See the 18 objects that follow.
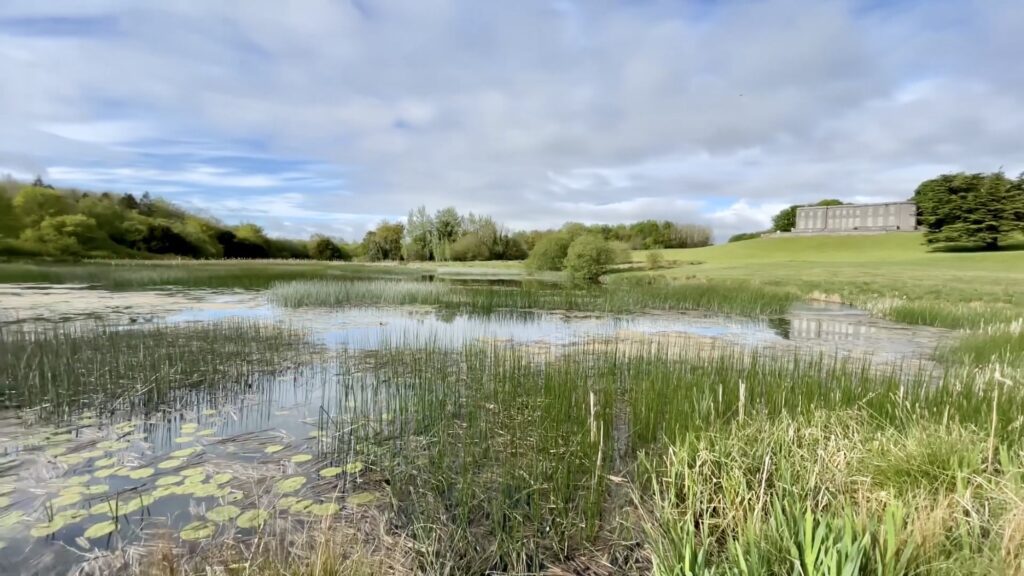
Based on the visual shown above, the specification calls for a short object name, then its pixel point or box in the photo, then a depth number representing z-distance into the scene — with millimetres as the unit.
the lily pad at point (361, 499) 3295
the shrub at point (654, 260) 37906
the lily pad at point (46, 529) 2861
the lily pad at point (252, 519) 2926
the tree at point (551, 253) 36781
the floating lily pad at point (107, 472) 3621
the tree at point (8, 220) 51181
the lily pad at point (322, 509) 3102
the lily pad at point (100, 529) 2869
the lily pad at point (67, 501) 3184
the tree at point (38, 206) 52781
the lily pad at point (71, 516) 3012
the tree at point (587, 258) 30125
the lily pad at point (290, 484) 3420
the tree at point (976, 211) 47156
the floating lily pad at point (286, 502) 3184
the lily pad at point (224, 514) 3025
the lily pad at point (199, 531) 2832
